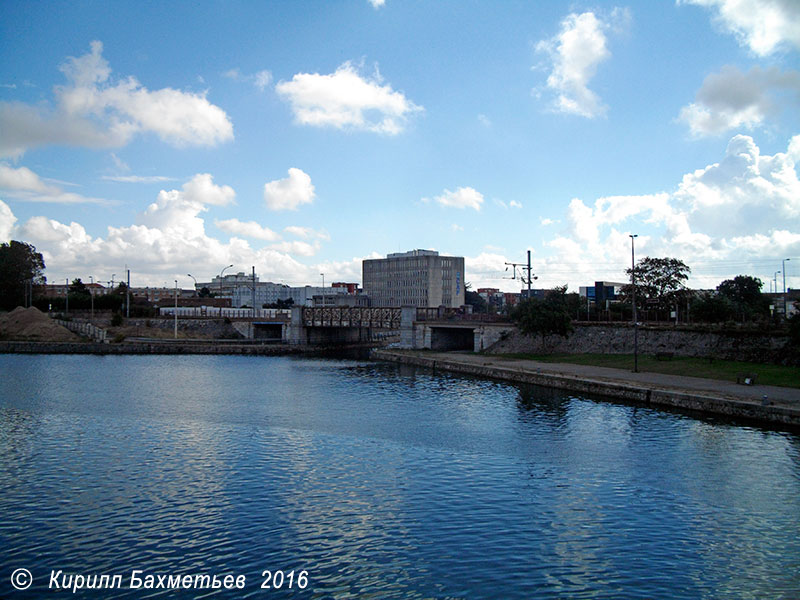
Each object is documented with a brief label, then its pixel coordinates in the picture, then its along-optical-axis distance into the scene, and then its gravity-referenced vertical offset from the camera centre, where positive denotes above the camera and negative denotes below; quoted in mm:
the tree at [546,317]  71375 -304
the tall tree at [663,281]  93562 +5110
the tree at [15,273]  132625 +9095
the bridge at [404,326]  89562 -1808
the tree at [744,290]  115500 +4593
